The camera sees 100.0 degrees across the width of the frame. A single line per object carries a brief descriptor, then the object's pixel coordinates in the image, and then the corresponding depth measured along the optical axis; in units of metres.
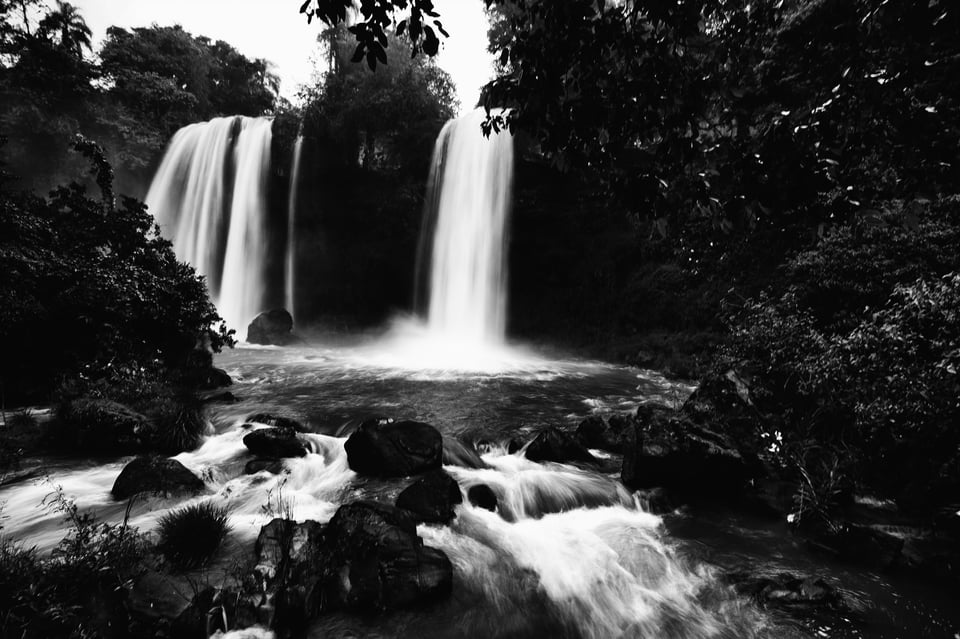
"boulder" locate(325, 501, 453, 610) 3.54
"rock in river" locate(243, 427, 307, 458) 6.63
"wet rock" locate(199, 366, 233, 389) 10.77
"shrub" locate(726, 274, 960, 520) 4.70
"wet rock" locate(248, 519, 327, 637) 3.29
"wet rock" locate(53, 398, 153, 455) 6.57
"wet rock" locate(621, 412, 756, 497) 5.66
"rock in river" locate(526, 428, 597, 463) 6.90
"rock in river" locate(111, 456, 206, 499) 5.23
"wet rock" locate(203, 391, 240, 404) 9.66
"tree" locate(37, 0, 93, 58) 26.41
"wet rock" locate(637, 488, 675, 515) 5.51
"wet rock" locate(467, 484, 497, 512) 5.52
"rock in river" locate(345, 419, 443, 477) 6.04
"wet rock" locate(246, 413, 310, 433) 7.99
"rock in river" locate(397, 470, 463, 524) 5.00
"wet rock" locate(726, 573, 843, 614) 3.67
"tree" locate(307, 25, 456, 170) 22.73
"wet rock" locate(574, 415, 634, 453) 7.46
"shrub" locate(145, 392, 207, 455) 6.88
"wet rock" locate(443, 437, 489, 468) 6.62
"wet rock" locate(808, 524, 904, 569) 4.16
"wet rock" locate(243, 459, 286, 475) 6.12
